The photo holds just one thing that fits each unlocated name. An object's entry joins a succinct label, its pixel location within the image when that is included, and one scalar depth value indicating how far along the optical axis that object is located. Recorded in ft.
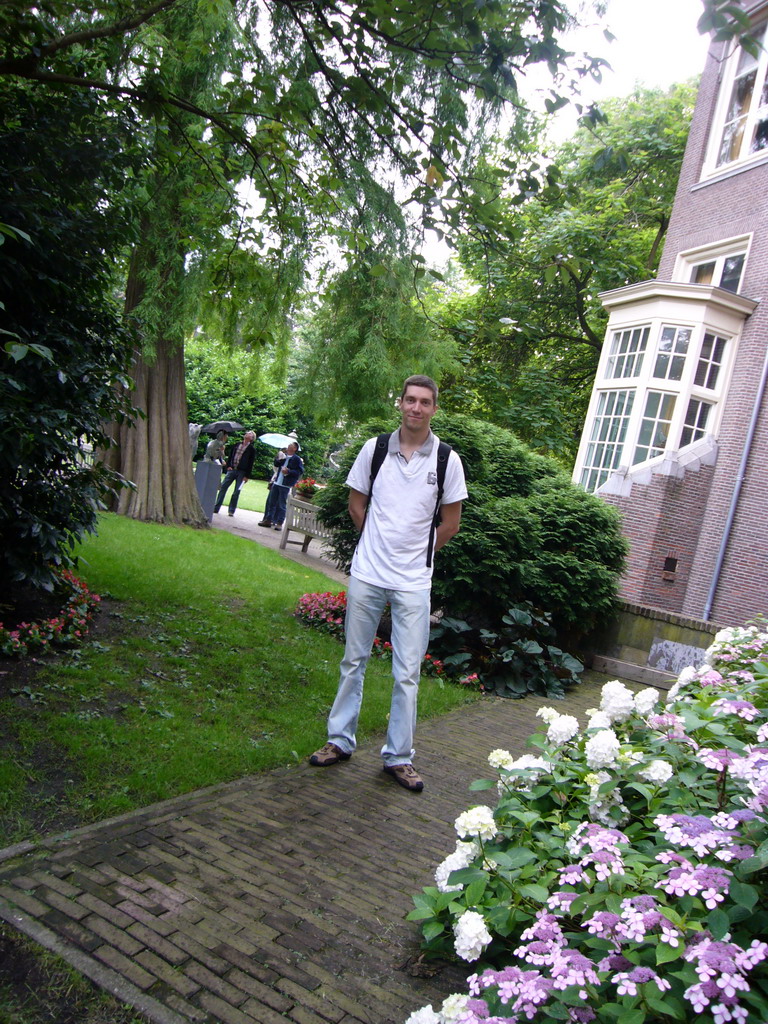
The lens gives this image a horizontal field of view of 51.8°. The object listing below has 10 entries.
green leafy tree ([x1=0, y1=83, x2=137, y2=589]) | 16.81
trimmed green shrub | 25.94
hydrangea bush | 6.44
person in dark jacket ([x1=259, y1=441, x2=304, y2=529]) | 56.90
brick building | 50.31
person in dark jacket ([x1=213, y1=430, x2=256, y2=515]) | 59.93
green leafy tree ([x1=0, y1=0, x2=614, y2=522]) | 16.47
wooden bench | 42.83
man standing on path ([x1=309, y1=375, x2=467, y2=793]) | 14.93
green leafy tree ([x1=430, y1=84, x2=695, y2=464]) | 70.03
